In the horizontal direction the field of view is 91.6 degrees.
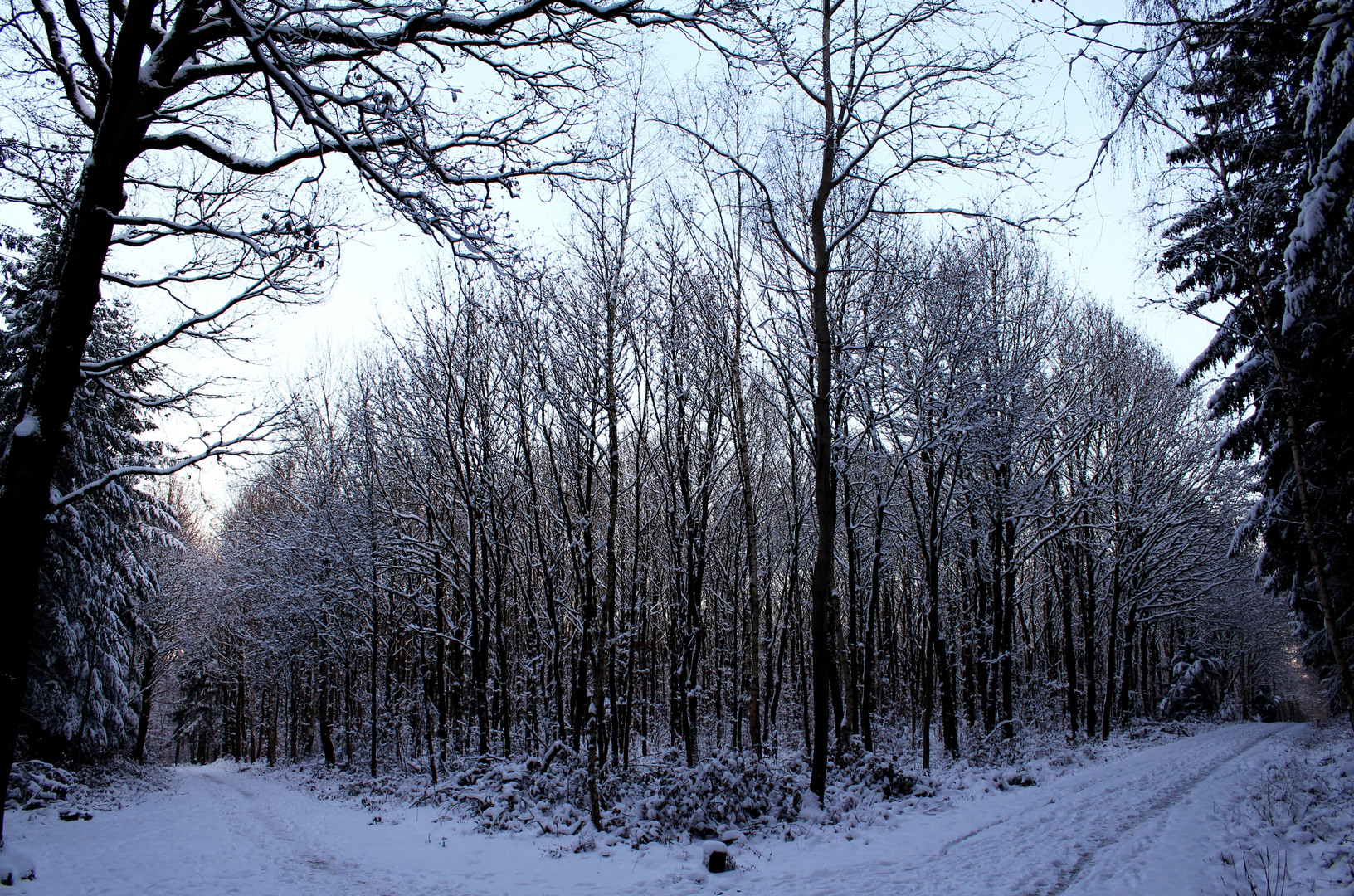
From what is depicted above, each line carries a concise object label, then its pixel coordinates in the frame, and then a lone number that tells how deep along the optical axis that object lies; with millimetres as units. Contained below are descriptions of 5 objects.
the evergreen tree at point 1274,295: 5801
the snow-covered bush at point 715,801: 9305
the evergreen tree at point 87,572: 16281
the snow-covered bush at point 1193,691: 25281
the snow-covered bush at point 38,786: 13867
